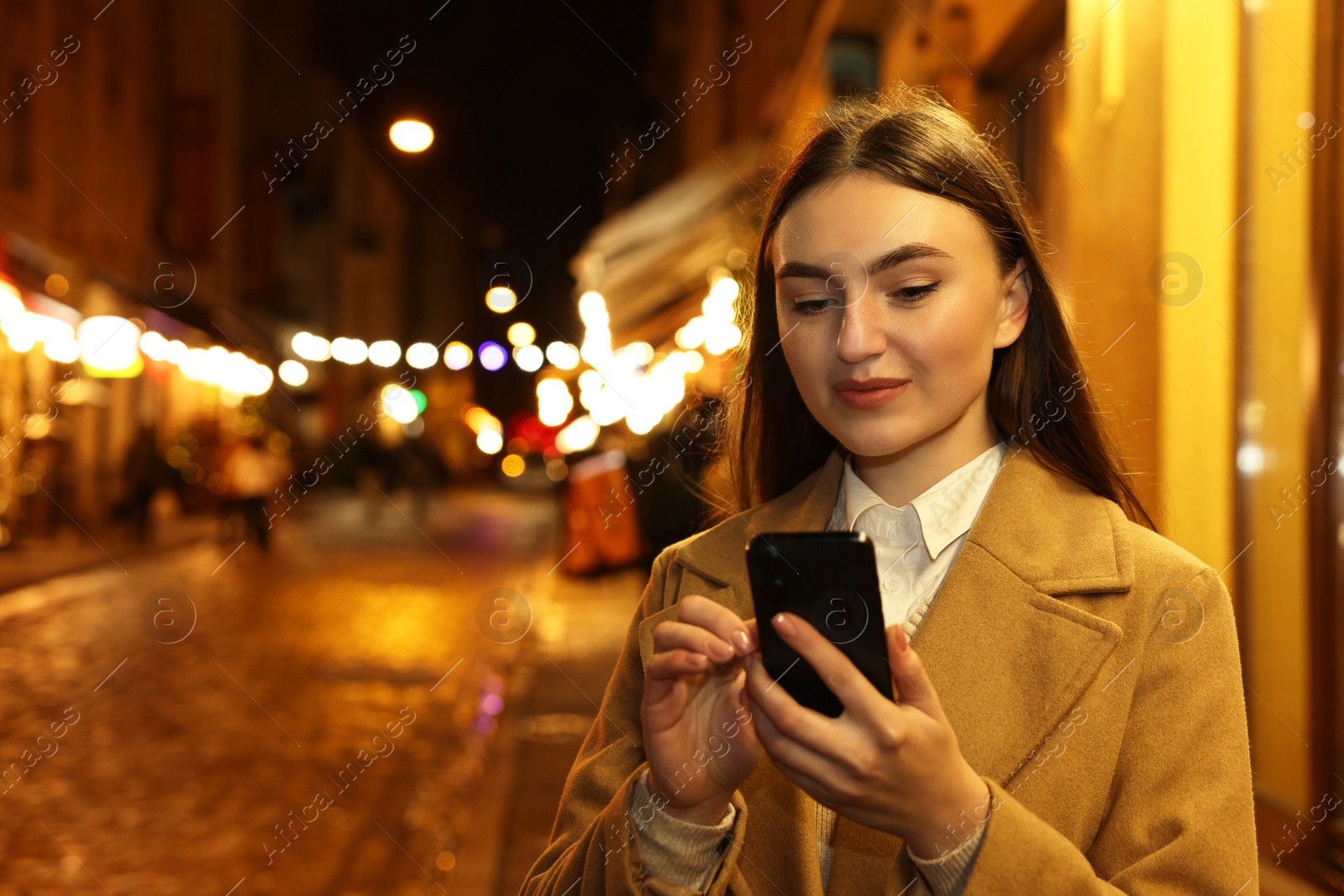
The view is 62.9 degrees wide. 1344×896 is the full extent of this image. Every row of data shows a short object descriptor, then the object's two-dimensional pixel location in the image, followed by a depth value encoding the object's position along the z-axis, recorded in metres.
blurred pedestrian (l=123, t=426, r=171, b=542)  18.42
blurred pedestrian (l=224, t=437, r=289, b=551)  17.86
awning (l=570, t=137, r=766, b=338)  11.38
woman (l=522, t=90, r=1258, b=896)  1.36
